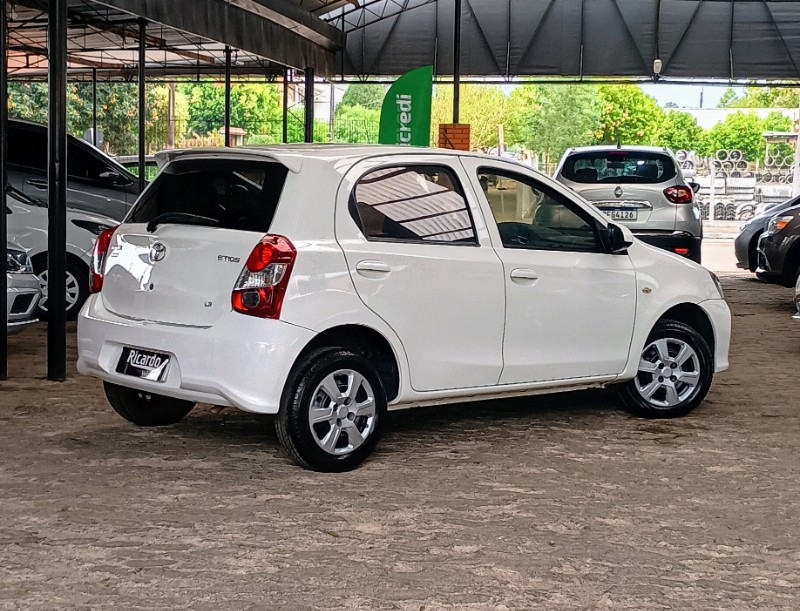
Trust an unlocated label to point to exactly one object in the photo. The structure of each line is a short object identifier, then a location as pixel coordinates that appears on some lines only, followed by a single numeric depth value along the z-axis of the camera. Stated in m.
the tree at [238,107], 67.31
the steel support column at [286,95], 23.66
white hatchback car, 5.60
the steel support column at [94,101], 24.17
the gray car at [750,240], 17.25
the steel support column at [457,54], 22.94
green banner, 18.39
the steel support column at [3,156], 8.52
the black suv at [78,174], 12.20
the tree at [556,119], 79.62
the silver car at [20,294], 9.16
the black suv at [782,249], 14.45
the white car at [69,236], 11.54
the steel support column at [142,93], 15.82
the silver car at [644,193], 13.92
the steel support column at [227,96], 20.36
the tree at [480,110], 77.44
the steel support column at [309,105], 20.88
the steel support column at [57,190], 8.50
